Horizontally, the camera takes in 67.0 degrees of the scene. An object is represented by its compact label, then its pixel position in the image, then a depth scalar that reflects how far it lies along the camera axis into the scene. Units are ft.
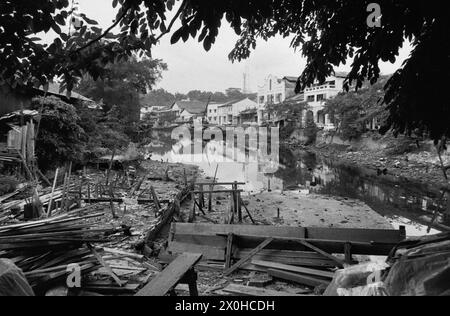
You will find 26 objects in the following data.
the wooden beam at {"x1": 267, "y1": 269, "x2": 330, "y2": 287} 19.67
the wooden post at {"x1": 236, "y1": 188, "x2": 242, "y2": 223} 37.20
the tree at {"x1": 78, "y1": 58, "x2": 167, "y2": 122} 97.14
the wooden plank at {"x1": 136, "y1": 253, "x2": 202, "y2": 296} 10.84
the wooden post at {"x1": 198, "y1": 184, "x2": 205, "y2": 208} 41.70
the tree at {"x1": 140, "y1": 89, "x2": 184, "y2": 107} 359.05
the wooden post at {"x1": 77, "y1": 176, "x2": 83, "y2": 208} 28.72
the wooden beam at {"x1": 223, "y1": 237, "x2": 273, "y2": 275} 22.15
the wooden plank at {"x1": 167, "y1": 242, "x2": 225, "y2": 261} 23.85
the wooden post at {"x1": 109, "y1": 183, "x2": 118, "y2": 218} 30.99
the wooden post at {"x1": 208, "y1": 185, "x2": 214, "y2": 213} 43.32
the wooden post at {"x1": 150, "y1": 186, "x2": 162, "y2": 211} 34.58
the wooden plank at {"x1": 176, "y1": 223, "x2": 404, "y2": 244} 22.79
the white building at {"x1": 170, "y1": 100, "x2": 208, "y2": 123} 240.32
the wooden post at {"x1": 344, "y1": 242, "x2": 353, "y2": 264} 20.53
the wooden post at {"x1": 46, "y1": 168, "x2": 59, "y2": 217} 23.00
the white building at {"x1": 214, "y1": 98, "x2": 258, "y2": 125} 212.02
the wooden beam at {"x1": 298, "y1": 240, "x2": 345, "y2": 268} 20.35
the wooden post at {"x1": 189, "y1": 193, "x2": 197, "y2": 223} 34.03
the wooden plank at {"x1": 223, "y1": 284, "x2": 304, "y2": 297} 16.78
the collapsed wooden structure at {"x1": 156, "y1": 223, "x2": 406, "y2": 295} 20.68
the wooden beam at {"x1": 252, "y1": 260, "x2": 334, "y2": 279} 20.11
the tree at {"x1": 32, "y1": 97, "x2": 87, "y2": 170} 48.08
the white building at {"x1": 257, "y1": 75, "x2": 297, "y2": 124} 163.73
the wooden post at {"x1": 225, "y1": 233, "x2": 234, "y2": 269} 22.90
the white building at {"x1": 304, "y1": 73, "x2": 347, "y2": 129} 132.46
